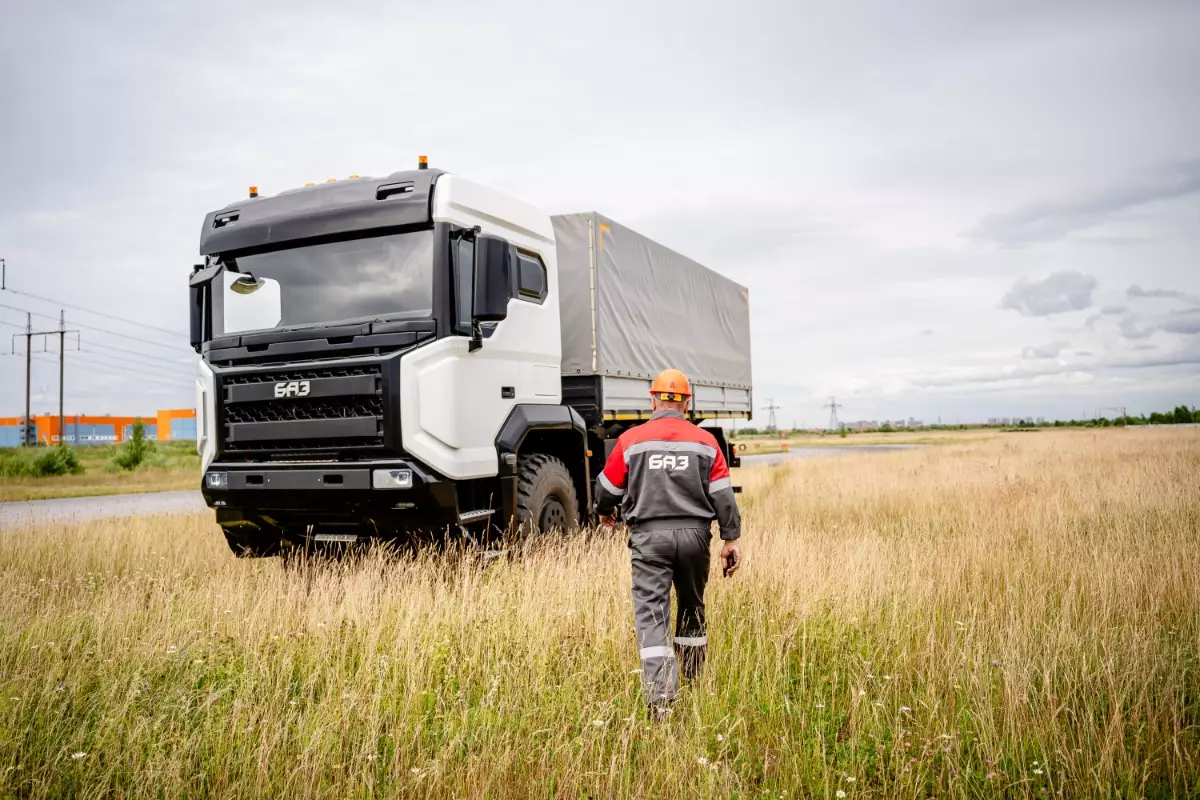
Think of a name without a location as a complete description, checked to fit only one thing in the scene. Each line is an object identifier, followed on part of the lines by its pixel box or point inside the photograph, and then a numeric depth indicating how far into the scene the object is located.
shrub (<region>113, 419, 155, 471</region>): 29.92
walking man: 4.26
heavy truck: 6.26
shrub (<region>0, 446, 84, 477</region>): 27.19
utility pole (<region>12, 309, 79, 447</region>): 47.92
